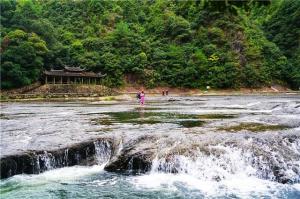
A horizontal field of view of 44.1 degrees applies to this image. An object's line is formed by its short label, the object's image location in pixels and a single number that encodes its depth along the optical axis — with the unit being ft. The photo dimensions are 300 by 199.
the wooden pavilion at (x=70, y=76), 250.55
